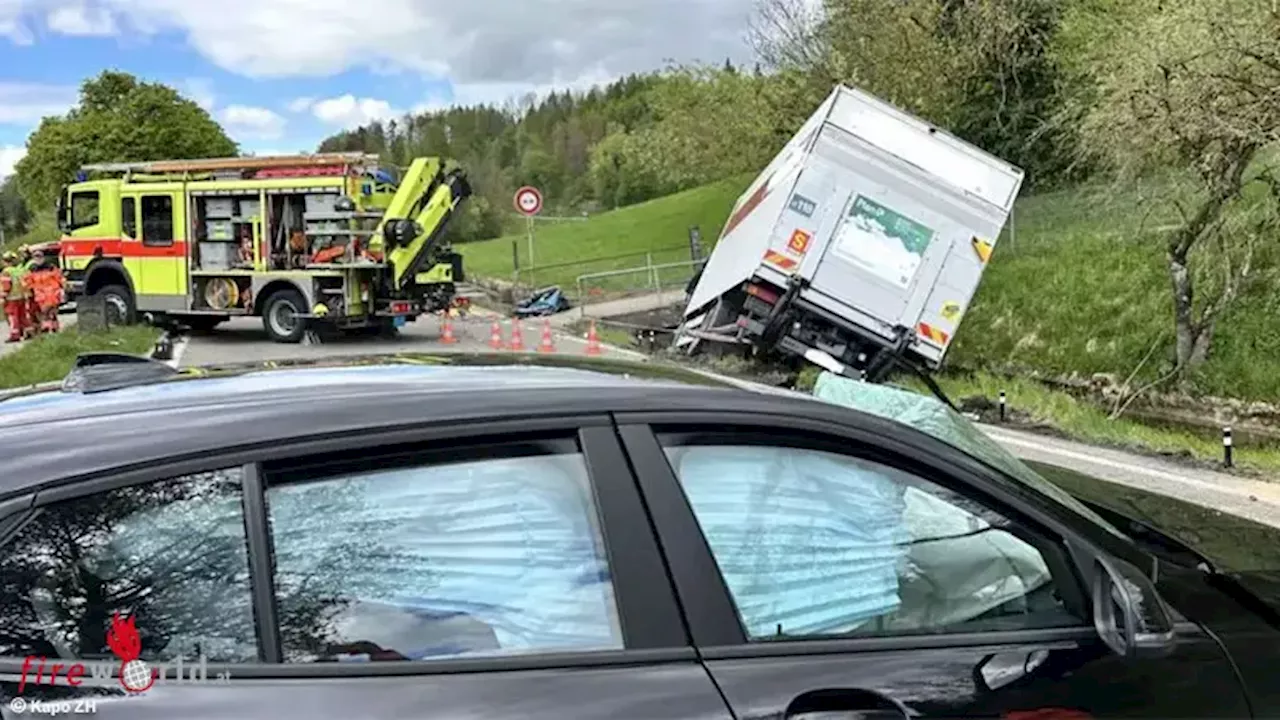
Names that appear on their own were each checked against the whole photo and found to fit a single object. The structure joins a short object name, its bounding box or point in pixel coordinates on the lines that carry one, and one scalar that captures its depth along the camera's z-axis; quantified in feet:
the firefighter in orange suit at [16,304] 64.69
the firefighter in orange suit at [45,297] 65.10
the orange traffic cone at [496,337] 63.46
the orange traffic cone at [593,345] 59.67
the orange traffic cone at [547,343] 59.67
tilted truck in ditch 43.34
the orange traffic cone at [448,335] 67.12
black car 5.81
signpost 80.38
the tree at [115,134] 166.71
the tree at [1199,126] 39.73
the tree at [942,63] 82.99
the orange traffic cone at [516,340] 60.75
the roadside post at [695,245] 73.51
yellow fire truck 63.72
